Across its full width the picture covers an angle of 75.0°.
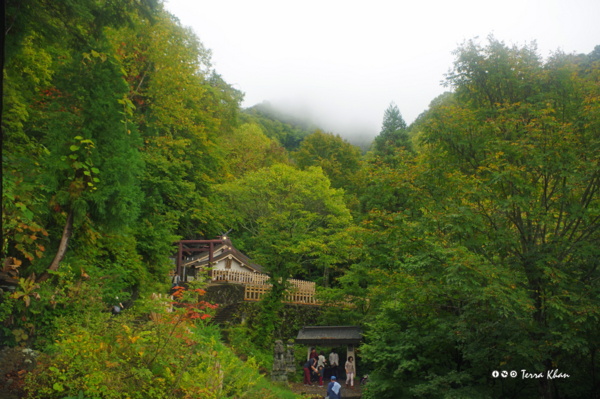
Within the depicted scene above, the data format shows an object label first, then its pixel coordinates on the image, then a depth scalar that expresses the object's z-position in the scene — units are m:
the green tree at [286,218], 20.16
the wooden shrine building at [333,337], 16.89
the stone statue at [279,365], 14.70
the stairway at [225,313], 20.08
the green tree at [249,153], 33.19
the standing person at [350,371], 15.73
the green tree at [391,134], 34.80
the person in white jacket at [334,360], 17.14
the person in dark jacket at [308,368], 16.05
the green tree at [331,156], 37.56
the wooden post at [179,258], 24.42
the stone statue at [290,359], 15.85
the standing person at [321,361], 16.38
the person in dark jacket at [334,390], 11.16
